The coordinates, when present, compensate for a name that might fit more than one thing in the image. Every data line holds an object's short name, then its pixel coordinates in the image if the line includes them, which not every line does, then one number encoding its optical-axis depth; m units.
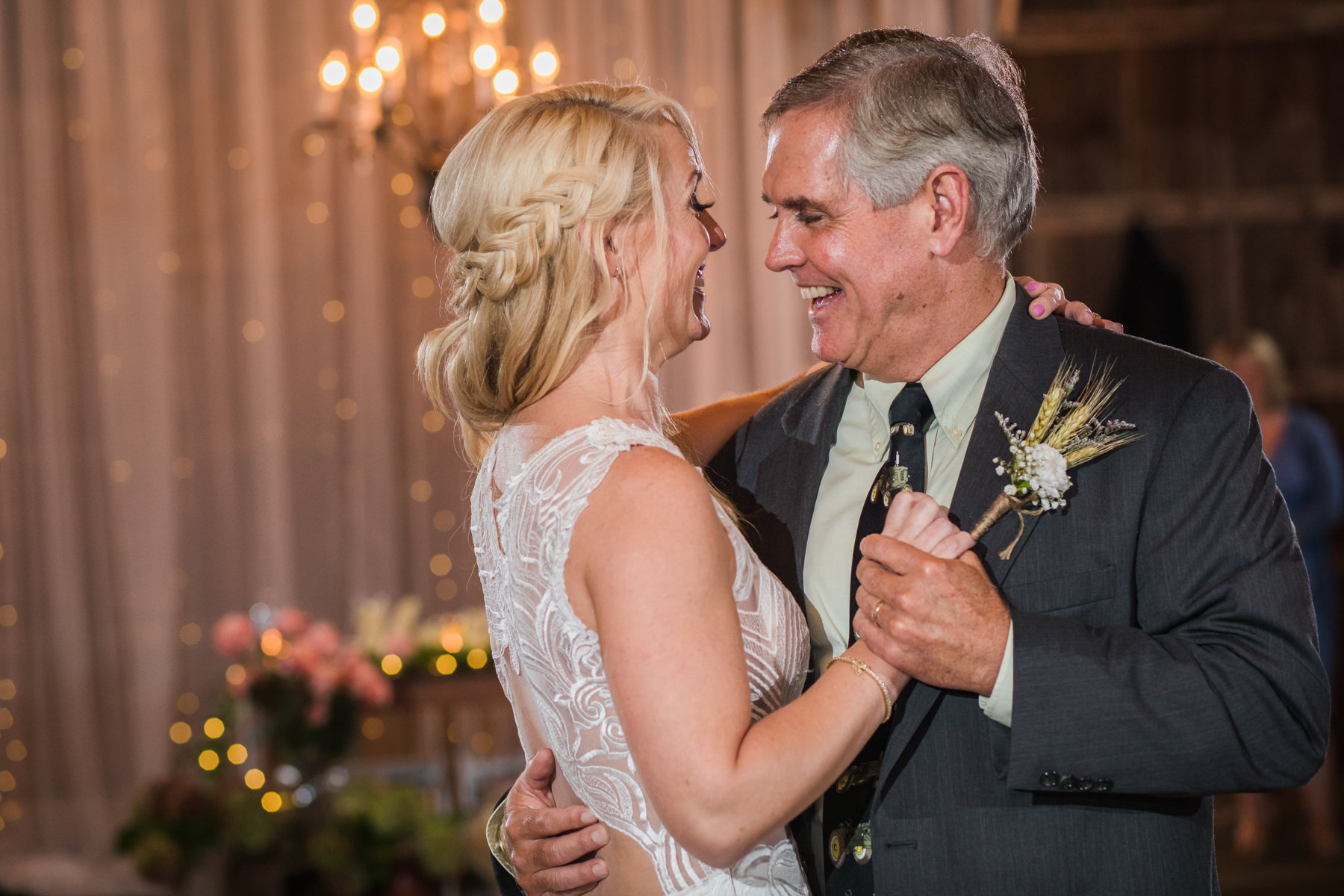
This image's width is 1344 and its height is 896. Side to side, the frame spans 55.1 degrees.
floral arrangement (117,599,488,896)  4.39
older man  1.69
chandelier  4.68
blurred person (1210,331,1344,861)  5.40
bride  1.49
